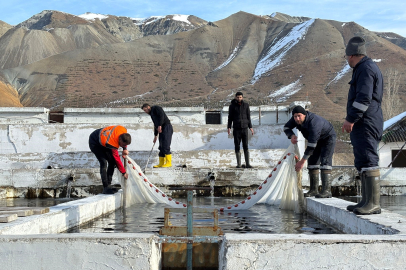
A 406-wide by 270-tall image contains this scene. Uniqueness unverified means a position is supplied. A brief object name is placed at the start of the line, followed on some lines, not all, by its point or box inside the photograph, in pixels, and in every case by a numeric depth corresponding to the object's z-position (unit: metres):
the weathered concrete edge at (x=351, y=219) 3.67
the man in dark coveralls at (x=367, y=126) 4.29
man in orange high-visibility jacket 7.24
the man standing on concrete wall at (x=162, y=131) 10.43
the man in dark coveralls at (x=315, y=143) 6.25
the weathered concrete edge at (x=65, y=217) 3.96
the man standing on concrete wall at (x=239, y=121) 10.55
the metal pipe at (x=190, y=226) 3.51
